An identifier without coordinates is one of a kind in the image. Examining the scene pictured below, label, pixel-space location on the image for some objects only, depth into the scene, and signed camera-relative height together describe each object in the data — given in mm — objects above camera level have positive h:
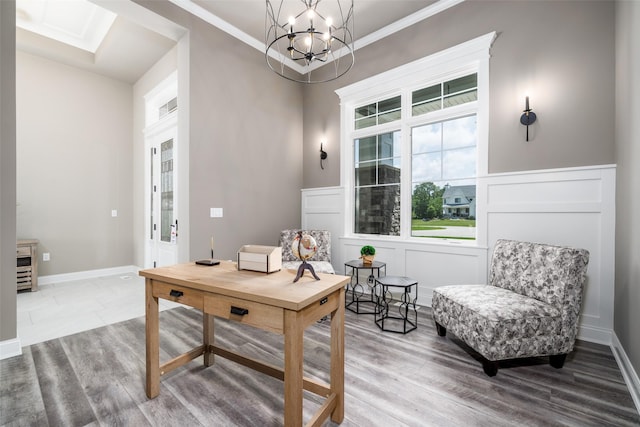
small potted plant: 3227 -504
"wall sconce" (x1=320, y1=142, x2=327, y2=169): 4405 +875
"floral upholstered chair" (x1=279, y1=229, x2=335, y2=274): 3730 -497
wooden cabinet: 3932 -782
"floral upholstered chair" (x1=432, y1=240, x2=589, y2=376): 1962 -739
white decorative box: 1651 -292
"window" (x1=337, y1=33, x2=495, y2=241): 3162 +837
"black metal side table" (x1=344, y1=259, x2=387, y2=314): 3223 -1143
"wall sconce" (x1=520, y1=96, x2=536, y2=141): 2672 +910
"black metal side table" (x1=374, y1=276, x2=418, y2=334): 2736 -1147
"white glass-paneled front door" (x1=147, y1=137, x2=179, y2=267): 4367 +88
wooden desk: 1194 -479
